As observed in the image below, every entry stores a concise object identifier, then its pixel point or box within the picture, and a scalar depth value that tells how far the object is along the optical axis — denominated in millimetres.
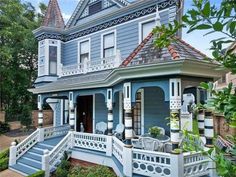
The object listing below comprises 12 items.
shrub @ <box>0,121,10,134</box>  16746
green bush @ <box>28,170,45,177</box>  7487
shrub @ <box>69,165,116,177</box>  6662
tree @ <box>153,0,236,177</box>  1074
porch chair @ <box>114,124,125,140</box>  8589
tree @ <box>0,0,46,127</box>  17009
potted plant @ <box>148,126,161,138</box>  7697
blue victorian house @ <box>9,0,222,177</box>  5719
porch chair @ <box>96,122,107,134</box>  9641
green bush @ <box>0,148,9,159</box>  10285
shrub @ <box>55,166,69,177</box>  7484
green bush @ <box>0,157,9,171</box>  9459
